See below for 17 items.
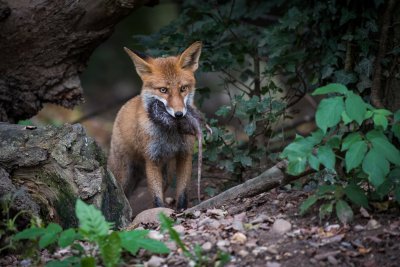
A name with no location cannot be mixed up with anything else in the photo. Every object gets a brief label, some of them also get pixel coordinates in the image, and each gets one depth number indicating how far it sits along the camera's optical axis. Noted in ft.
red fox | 40.98
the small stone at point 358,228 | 25.71
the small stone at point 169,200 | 49.32
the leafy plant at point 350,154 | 23.29
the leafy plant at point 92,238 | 23.11
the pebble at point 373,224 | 25.67
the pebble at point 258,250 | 24.85
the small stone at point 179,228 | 28.12
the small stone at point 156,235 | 27.30
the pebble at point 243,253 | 24.82
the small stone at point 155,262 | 24.93
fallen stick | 30.37
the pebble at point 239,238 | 25.98
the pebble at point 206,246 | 25.26
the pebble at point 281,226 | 26.45
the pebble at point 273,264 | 23.57
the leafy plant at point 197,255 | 23.50
